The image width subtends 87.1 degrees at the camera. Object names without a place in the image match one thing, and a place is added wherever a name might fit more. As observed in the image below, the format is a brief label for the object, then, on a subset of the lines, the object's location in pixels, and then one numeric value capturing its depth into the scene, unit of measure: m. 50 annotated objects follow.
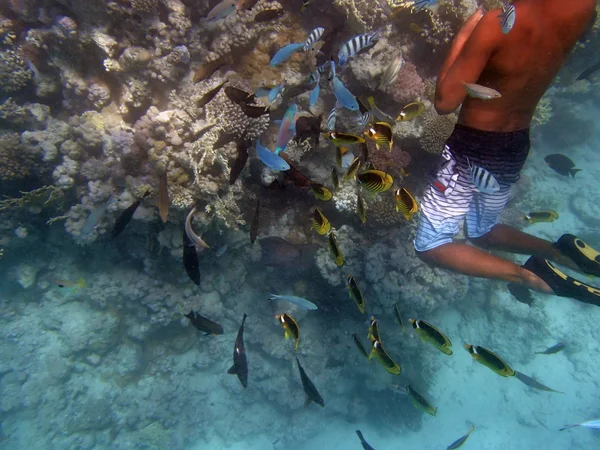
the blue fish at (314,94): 3.44
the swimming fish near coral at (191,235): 3.14
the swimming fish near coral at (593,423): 4.28
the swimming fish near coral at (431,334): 3.39
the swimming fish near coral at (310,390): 3.96
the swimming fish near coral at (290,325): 3.17
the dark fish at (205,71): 4.21
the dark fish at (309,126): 3.96
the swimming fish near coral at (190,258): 3.28
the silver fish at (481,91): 2.83
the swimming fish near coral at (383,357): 3.62
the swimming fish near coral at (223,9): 3.55
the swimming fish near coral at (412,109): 3.70
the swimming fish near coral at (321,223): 3.32
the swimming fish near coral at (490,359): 3.43
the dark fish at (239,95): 3.63
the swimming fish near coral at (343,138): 2.95
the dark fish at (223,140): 4.36
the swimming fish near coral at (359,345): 4.07
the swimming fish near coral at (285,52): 3.35
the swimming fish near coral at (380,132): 3.02
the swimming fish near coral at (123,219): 3.72
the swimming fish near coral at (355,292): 3.35
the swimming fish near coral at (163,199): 3.33
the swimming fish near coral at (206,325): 3.90
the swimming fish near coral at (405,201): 2.92
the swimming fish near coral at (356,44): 3.42
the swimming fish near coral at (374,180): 2.84
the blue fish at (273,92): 3.46
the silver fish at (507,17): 2.53
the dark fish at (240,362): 3.57
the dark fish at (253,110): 3.58
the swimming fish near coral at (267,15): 4.19
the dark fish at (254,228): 3.52
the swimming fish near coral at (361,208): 3.50
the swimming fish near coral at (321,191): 3.27
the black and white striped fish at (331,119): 3.60
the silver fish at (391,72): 4.02
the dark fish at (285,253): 5.33
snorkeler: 2.66
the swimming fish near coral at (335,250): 3.11
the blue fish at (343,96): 2.96
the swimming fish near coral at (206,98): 3.63
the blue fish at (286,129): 3.03
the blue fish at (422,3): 3.73
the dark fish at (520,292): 5.46
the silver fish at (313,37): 3.65
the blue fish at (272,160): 2.73
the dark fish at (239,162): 3.54
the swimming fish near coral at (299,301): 3.23
